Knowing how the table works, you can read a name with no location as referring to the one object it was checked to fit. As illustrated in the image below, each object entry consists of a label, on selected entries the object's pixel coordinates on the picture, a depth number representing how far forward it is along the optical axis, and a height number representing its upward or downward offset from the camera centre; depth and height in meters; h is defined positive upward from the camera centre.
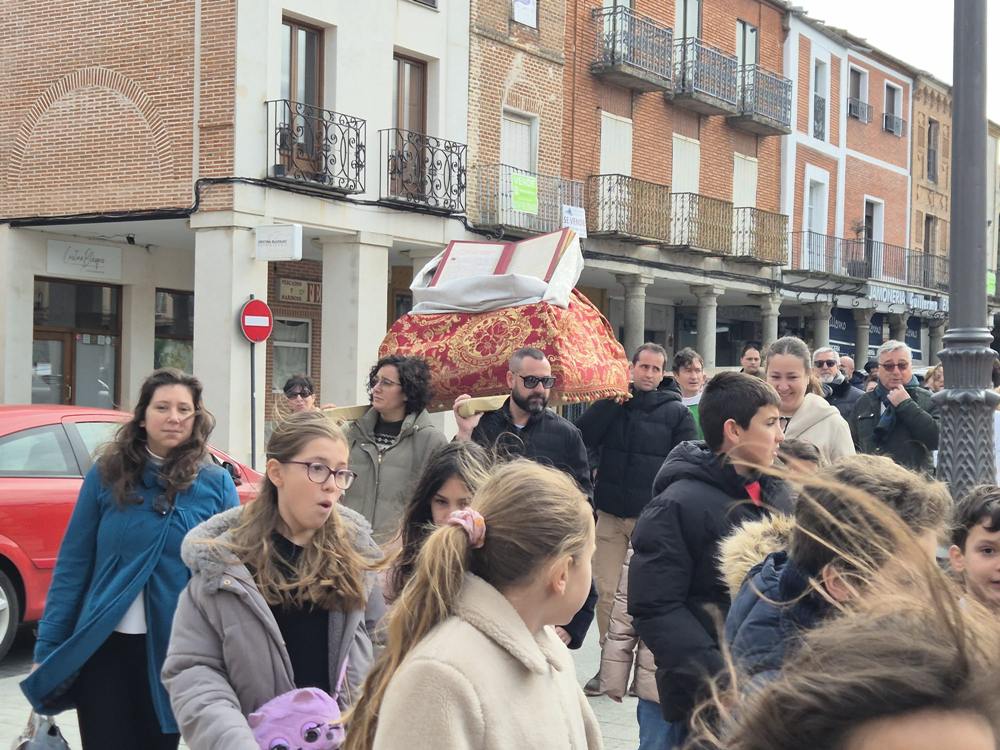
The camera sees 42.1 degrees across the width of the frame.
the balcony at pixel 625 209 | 25.61 +3.12
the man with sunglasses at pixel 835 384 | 10.04 -0.13
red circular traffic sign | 18.07 +0.48
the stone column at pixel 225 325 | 18.44 +0.42
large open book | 8.39 +0.68
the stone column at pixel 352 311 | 20.20 +0.72
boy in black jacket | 4.11 -0.54
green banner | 23.16 +3.02
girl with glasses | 3.34 -0.65
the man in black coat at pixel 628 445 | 8.20 -0.53
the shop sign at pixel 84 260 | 20.34 +1.45
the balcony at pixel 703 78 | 28.17 +6.39
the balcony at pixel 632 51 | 25.75 +6.40
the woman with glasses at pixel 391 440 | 6.47 -0.42
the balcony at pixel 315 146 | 18.92 +3.15
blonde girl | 2.33 -0.52
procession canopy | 7.91 +0.23
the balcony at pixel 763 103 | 30.33 +6.31
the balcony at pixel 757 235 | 30.39 +3.07
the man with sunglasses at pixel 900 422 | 8.78 -0.36
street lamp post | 6.51 +0.39
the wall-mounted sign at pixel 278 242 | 17.72 +1.57
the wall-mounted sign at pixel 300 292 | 22.64 +1.14
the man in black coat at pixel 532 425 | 6.94 -0.35
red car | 8.45 -0.95
